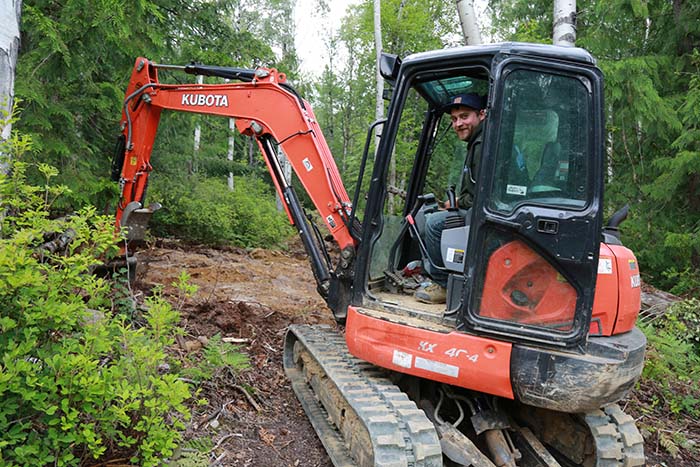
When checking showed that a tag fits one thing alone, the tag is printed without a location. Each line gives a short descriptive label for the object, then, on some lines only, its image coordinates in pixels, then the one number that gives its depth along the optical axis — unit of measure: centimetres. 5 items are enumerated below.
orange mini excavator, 276
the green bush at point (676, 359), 484
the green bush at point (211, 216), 1050
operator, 352
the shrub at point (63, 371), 214
